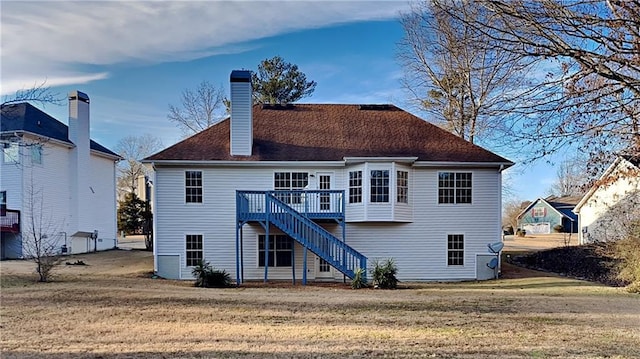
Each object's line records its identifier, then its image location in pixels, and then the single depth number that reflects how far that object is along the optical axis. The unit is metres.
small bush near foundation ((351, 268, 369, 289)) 15.47
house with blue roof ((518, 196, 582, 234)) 59.50
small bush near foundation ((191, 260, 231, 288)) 15.46
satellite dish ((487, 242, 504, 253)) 19.05
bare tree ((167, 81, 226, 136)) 36.50
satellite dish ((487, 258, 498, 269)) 19.02
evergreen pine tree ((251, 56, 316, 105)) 32.78
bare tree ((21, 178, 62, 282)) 22.56
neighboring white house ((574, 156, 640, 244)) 22.65
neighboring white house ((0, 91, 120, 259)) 23.22
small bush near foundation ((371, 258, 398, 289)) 15.30
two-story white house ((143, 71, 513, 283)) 18.19
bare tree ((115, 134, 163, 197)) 50.56
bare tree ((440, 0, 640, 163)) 6.52
